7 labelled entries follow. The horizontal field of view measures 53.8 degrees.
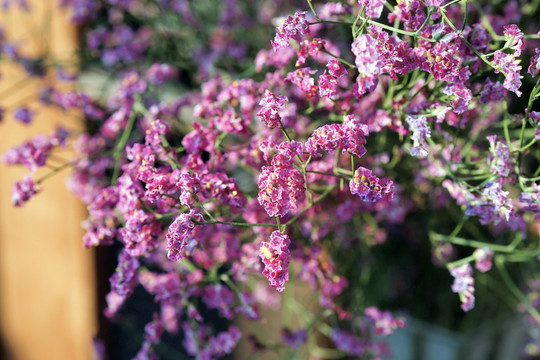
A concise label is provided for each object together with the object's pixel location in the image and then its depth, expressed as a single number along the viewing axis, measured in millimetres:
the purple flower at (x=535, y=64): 371
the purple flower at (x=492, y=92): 429
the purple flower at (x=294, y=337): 628
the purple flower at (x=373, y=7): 392
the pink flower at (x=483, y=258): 527
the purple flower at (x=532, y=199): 413
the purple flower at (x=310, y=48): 457
